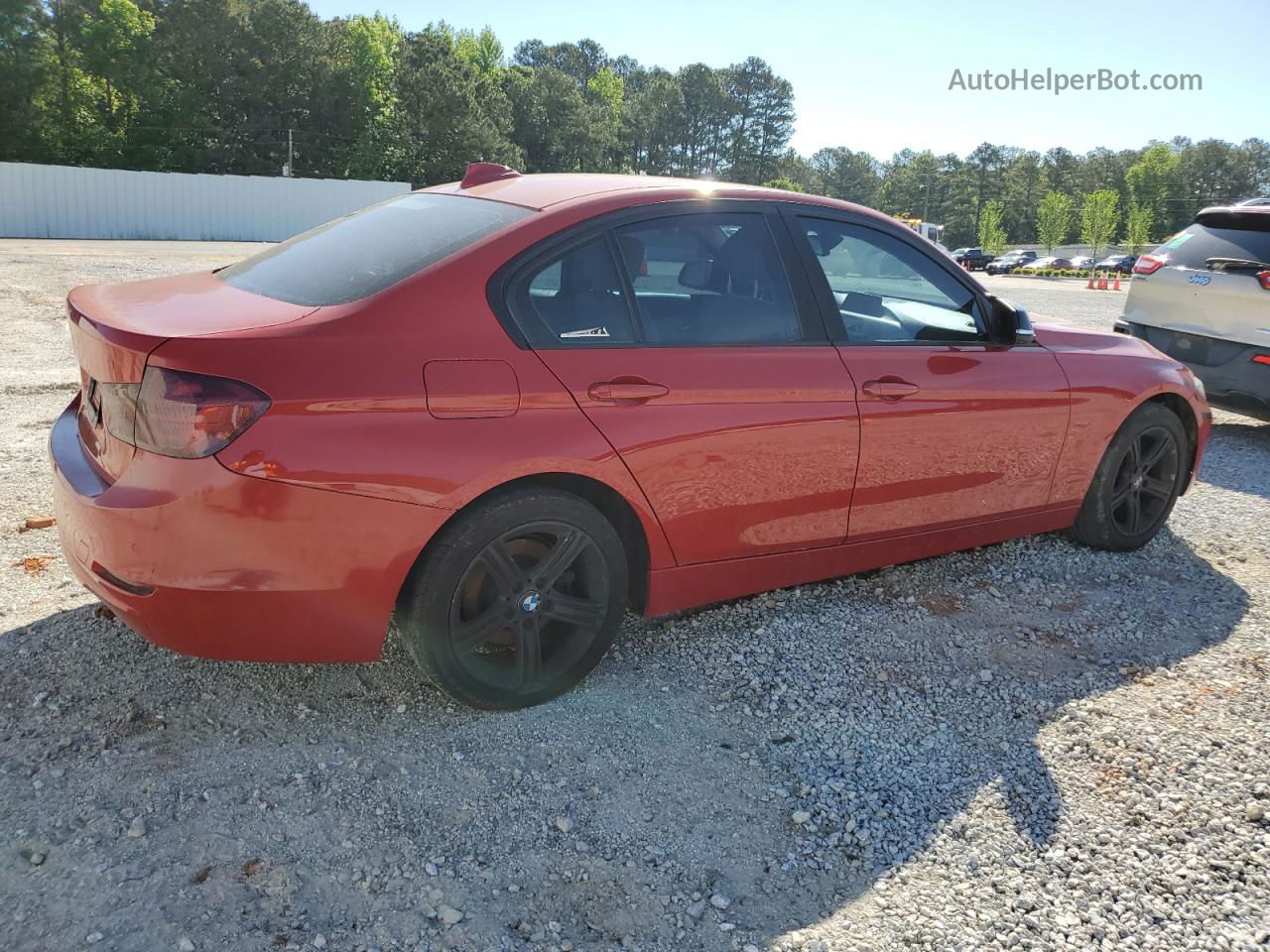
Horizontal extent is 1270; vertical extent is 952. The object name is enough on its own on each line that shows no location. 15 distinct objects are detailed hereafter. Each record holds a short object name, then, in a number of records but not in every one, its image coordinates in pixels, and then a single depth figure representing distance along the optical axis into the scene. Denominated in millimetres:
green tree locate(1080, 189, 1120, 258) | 61406
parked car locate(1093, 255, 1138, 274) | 58869
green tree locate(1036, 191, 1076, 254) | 69375
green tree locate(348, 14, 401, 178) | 62875
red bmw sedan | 2494
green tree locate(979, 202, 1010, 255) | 71294
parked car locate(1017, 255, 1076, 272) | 62381
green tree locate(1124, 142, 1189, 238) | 96375
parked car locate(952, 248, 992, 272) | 60525
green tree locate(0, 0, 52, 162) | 51469
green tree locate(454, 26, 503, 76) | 88875
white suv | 6852
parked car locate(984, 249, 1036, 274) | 58291
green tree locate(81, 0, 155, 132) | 55906
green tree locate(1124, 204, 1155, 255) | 62625
